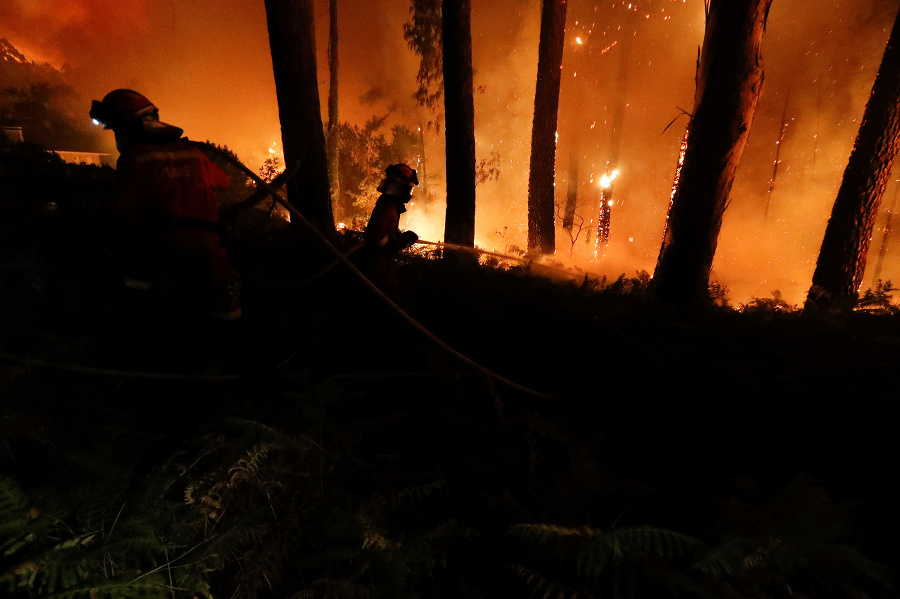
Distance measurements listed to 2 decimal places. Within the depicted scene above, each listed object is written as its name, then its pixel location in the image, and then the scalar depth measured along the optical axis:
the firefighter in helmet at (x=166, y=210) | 3.09
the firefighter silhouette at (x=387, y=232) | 4.67
